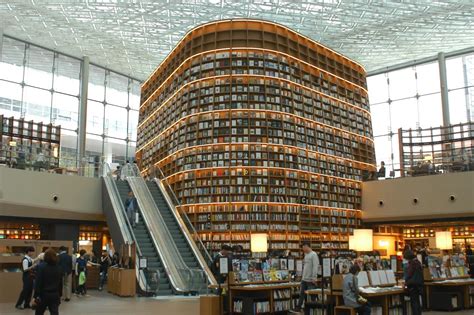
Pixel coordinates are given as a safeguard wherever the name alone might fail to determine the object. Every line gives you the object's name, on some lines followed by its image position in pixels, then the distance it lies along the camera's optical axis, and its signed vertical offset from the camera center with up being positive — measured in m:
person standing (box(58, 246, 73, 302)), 10.66 -0.53
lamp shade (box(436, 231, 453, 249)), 13.22 +0.01
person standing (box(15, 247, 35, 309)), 9.61 -0.81
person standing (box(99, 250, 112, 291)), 14.49 -0.74
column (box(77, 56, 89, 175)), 25.06 +6.49
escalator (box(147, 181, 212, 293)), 12.89 +0.29
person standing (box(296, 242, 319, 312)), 8.66 -0.47
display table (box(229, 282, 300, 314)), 8.26 -0.91
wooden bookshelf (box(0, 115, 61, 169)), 16.22 +4.43
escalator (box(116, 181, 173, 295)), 11.91 -0.42
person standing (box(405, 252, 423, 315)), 7.90 -0.63
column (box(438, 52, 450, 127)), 24.25 +7.10
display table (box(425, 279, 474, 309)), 9.74 -0.92
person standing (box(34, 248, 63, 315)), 5.90 -0.43
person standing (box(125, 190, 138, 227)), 13.92 +0.91
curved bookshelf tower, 14.80 +3.05
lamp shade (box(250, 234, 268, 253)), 12.92 -0.03
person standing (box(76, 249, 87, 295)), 12.28 -0.72
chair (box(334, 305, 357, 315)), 6.98 -0.93
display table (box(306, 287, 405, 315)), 7.48 -0.81
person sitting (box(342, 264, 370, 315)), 6.96 -0.70
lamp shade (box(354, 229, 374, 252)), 11.23 +0.02
